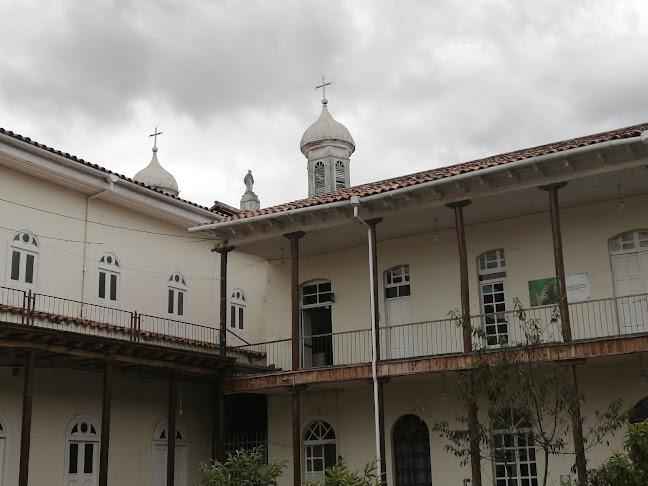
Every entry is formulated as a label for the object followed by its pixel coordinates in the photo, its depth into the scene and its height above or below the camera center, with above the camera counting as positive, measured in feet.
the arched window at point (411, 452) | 61.05 +1.31
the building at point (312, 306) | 54.29 +11.98
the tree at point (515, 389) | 42.93 +3.97
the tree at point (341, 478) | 41.88 -0.29
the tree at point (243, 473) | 47.47 +0.13
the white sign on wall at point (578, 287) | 57.11 +11.66
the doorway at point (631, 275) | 54.90 +12.05
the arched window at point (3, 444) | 55.62 +2.38
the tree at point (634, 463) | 31.78 +0.08
